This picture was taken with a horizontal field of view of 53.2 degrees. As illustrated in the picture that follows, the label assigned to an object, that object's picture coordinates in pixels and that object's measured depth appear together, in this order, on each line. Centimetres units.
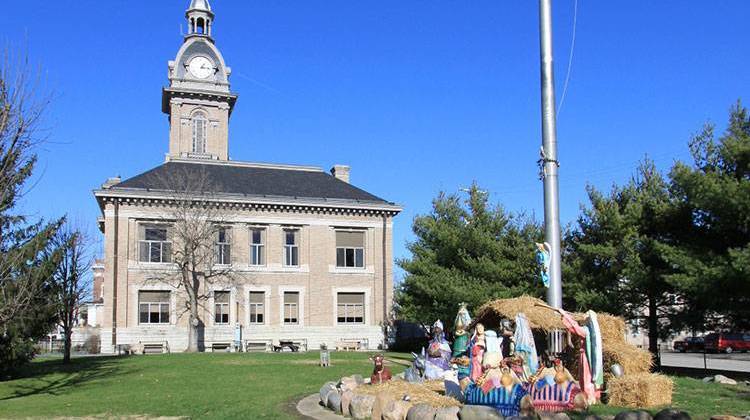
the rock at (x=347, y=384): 1547
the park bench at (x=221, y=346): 4585
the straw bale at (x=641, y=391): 1400
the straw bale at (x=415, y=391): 1363
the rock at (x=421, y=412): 1183
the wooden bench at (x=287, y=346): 4522
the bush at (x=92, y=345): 4855
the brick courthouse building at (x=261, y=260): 4462
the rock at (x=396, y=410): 1248
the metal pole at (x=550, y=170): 1683
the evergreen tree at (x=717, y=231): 2097
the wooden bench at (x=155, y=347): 4450
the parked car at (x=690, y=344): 5680
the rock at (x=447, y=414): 1150
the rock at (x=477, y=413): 1123
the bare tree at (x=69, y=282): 3237
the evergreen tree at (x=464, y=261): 3528
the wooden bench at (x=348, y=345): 4806
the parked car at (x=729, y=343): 5316
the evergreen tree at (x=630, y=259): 2539
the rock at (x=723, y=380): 1897
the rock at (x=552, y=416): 1125
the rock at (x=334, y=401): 1444
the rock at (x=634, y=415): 1068
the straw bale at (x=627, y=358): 1559
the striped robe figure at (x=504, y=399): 1228
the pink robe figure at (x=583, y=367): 1418
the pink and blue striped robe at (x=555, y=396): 1291
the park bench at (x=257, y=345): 4609
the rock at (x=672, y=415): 1044
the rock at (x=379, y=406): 1288
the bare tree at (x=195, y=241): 4266
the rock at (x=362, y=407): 1338
